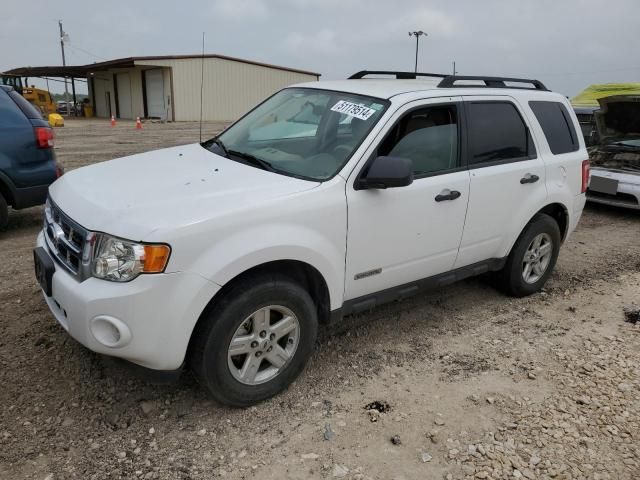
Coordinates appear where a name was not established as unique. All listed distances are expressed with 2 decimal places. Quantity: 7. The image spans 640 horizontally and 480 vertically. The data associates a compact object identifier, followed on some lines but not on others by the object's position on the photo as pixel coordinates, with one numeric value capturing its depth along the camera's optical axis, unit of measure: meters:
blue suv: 5.59
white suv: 2.54
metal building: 31.94
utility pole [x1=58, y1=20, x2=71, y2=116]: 41.86
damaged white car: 7.88
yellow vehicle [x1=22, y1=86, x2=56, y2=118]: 32.93
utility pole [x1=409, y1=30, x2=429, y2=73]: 46.41
